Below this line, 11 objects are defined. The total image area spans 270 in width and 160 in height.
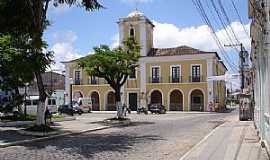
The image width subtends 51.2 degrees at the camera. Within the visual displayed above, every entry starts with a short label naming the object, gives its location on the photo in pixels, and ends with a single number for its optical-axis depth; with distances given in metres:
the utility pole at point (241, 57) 28.58
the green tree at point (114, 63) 19.86
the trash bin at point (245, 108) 21.61
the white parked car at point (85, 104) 34.87
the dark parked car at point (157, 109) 33.48
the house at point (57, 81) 50.15
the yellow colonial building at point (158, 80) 38.82
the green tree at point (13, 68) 13.49
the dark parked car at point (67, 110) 29.11
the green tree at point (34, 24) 13.13
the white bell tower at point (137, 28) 41.38
